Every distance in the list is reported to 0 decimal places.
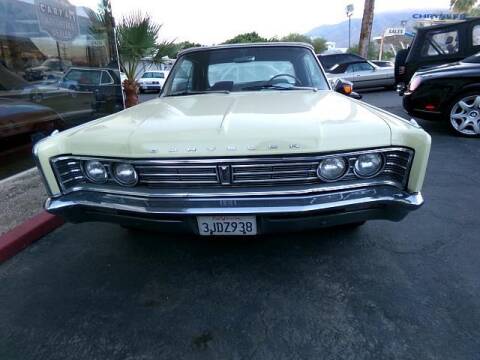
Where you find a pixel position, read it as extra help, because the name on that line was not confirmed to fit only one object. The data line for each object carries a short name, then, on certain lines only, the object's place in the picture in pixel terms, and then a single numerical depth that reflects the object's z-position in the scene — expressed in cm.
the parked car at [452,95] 613
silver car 1331
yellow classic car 215
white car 2283
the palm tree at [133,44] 946
